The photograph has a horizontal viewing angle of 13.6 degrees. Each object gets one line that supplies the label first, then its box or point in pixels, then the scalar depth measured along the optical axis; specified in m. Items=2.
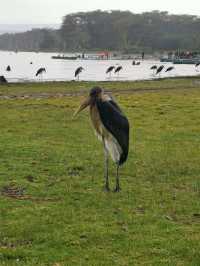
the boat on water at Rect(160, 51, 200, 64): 150.53
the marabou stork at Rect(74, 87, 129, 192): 13.10
